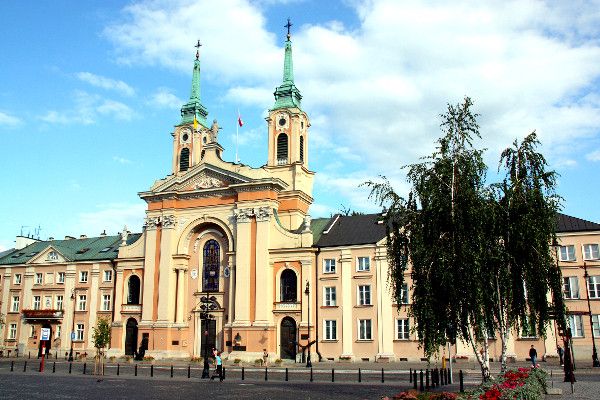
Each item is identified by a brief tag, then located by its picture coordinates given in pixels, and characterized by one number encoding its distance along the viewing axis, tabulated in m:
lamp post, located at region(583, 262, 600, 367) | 39.04
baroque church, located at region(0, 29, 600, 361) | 50.94
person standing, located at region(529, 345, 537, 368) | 37.12
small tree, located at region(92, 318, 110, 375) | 43.50
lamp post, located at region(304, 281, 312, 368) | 44.99
